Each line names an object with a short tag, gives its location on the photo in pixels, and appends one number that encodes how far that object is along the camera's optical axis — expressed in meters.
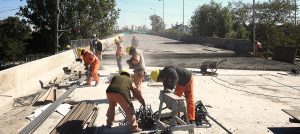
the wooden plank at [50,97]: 11.08
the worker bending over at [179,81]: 7.80
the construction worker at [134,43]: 13.83
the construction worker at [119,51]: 15.52
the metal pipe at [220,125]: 8.01
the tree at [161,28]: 192.56
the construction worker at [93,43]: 24.80
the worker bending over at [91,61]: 13.47
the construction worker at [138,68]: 10.57
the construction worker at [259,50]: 26.84
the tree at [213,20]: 52.41
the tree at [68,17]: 48.06
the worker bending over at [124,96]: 7.38
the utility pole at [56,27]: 27.59
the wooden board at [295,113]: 7.44
